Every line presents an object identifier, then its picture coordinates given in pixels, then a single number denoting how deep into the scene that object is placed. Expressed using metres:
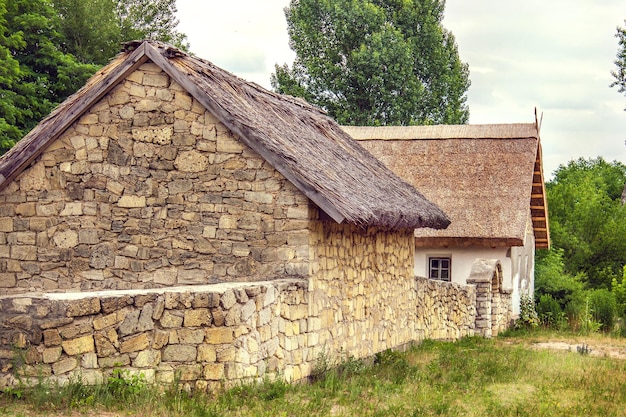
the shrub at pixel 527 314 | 24.19
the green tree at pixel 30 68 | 23.27
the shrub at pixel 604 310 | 24.48
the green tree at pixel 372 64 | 37.97
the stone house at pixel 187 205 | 11.49
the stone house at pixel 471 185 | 22.47
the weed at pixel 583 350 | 17.27
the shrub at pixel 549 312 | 24.45
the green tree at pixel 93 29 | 29.88
